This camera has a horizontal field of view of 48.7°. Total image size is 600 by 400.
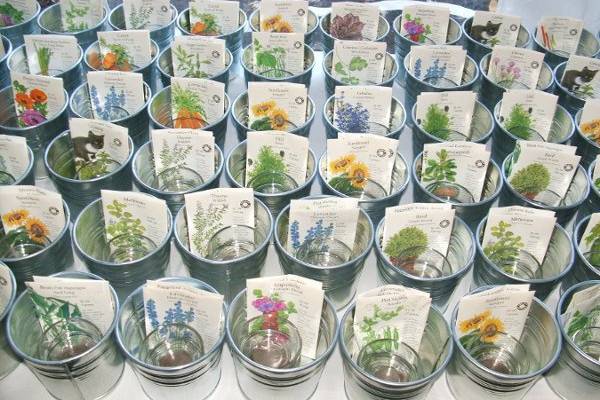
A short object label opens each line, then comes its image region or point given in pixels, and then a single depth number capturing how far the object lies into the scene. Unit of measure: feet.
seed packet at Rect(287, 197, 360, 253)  4.71
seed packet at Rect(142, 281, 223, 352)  4.12
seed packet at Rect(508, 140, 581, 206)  5.23
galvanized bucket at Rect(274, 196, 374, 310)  4.37
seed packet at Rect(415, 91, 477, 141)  5.79
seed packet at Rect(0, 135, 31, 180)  5.16
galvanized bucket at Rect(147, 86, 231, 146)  5.57
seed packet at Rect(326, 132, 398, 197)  5.24
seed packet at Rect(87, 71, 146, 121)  5.86
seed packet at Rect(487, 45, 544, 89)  6.29
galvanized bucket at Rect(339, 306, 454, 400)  3.76
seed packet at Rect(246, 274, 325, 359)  4.16
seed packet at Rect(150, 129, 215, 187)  5.23
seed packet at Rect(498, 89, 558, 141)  5.81
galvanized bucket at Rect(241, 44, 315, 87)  6.10
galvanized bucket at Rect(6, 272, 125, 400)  3.84
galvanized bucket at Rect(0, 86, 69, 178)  5.38
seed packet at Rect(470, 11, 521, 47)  6.89
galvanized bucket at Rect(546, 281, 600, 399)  4.02
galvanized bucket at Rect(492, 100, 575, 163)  5.63
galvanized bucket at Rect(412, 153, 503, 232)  4.89
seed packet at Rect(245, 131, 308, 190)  5.23
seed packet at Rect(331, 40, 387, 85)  6.35
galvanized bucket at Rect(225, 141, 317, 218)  4.88
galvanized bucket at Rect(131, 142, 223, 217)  4.85
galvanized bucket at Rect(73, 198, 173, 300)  4.33
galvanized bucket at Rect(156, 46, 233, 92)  6.19
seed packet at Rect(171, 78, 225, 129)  5.80
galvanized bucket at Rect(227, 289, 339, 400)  3.81
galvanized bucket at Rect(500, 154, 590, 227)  4.88
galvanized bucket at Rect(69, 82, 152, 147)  5.58
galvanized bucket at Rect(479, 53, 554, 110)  6.16
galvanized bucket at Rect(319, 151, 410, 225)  4.85
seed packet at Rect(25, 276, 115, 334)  4.13
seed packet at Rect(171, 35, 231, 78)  6.31
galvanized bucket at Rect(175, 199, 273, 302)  4.35
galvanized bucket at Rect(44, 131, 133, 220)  4.93
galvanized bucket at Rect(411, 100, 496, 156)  5.59
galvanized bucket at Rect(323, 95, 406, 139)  5.66
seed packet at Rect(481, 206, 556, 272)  4.72
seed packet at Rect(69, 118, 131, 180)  5.28
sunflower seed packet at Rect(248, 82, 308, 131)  5.73
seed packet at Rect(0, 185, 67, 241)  4.74
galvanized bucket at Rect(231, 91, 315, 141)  5.55
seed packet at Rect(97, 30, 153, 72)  6.35
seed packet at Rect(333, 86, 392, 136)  5.83
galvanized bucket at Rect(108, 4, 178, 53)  6.82
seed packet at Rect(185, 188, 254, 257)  4.76
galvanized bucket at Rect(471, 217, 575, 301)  4.37
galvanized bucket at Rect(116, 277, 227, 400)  3.82
